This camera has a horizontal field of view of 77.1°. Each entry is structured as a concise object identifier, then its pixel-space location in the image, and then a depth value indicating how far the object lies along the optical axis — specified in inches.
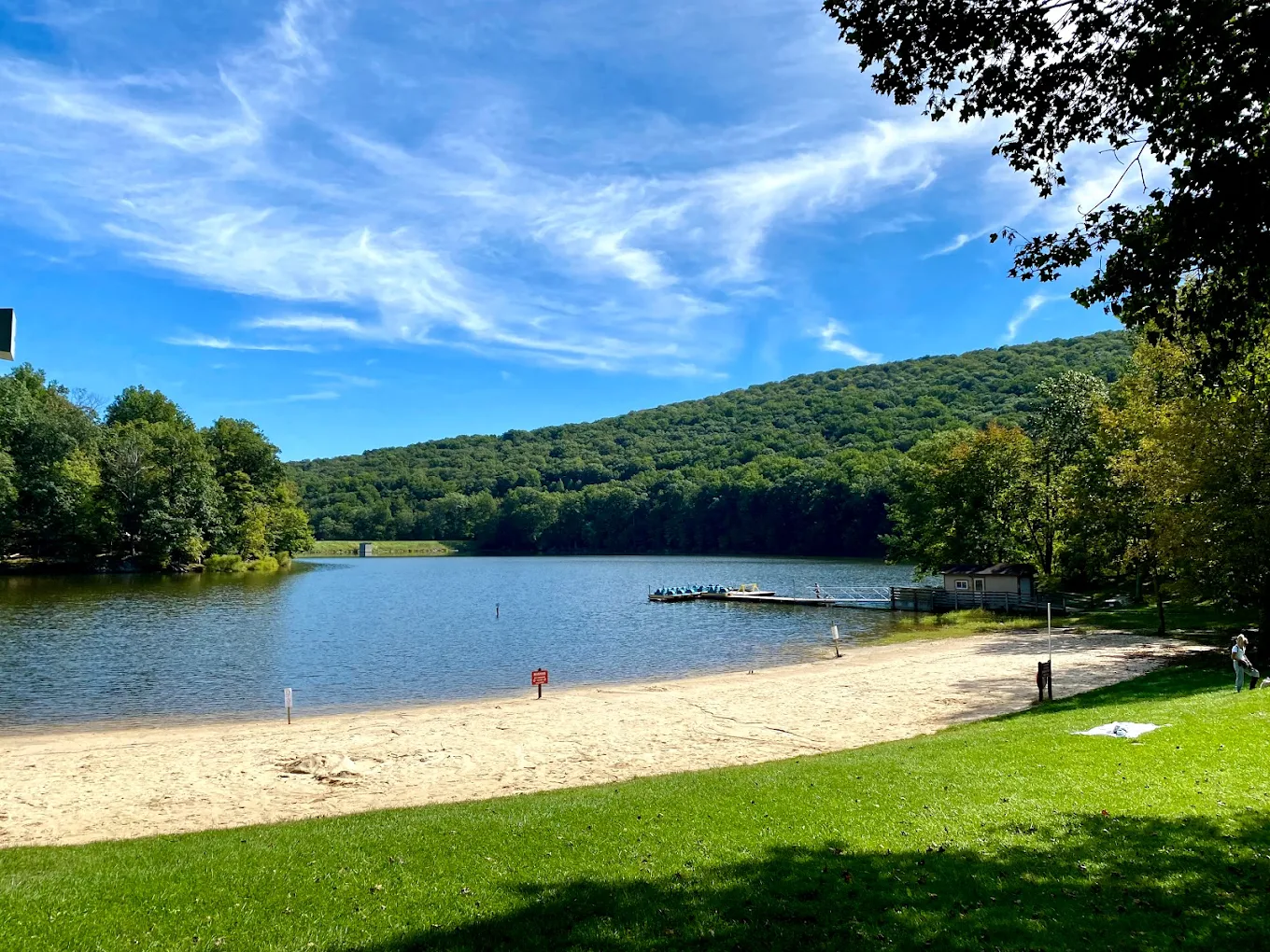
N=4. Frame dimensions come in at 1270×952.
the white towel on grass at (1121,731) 503.5
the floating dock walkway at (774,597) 2190.1
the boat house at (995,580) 1753.2
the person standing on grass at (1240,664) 674.2
